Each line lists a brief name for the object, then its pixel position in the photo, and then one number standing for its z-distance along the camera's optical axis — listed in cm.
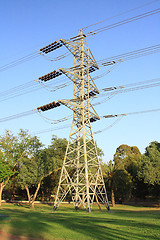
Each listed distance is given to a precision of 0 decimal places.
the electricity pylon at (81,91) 2817
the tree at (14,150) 4372
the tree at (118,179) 4766
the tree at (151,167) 4621
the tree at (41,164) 4184
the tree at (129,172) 4992
